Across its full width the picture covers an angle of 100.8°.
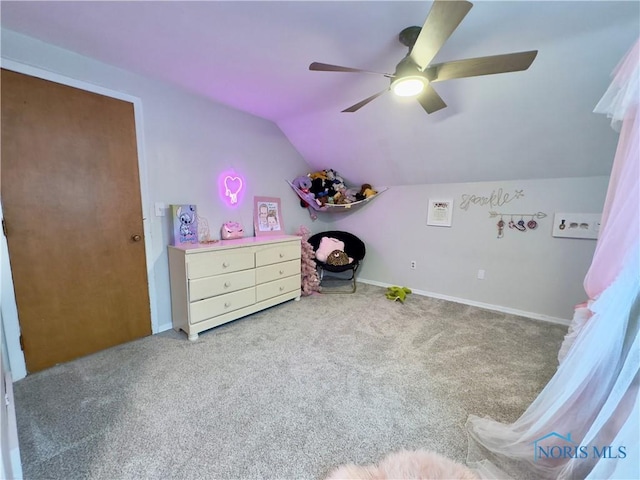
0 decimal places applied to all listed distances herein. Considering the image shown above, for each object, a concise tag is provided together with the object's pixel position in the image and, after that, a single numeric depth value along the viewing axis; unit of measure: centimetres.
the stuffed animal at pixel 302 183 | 377
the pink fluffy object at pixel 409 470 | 111
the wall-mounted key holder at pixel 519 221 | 286
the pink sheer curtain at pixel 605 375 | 93
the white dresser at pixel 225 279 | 237
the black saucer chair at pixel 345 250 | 362
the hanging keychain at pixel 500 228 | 304
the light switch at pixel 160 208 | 249
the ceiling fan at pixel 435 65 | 115
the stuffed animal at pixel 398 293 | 341
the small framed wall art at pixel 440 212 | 336
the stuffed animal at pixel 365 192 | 387
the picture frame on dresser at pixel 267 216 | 334
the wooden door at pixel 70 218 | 182
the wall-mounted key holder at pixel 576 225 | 257
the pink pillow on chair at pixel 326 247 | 372
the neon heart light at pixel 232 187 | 301
